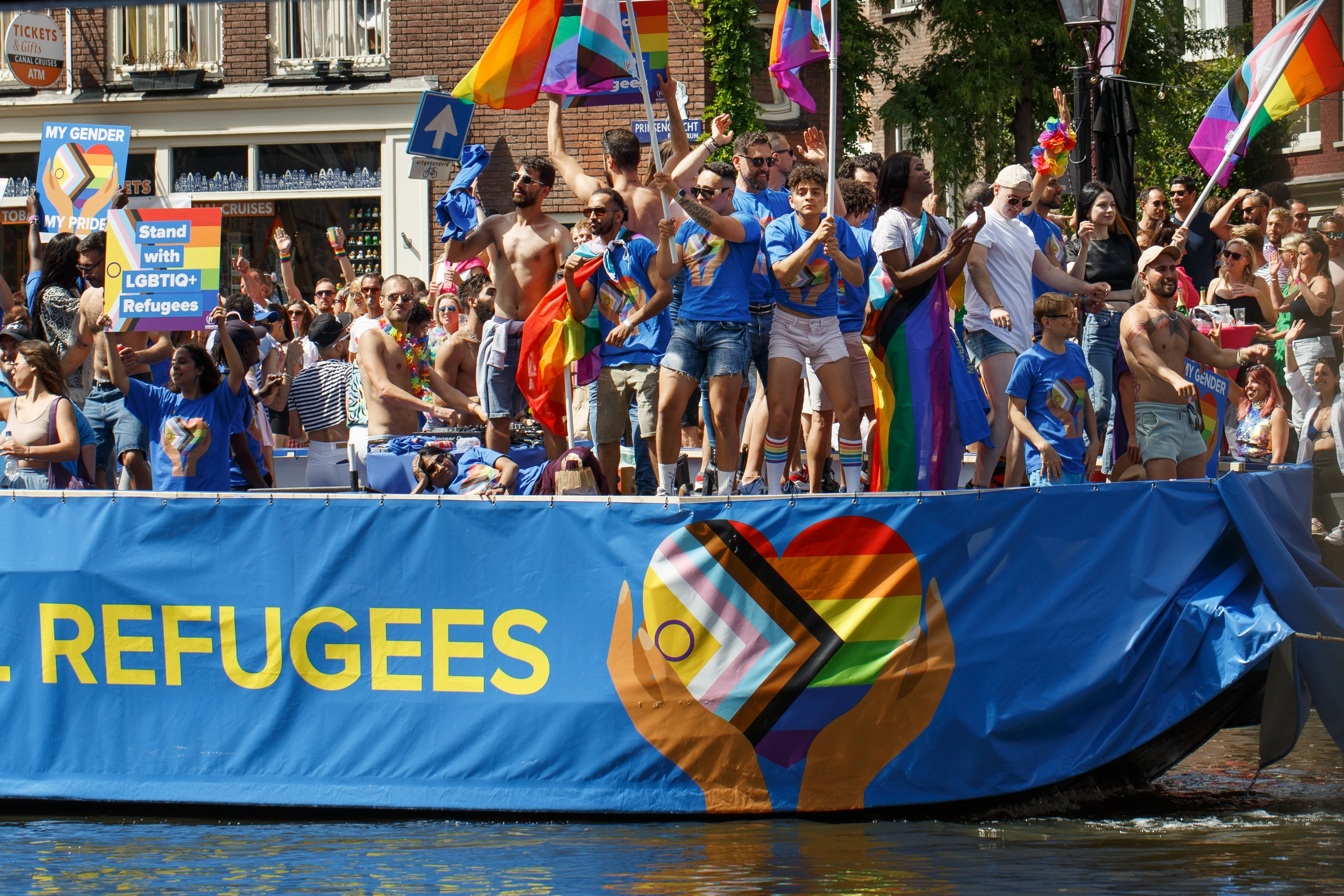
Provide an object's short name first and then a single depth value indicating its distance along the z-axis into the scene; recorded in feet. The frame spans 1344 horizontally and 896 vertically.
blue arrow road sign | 77.66
